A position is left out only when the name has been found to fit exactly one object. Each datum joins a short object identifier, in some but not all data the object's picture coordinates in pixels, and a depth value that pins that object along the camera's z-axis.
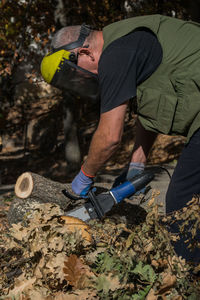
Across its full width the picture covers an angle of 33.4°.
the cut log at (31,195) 4.17
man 2.45
